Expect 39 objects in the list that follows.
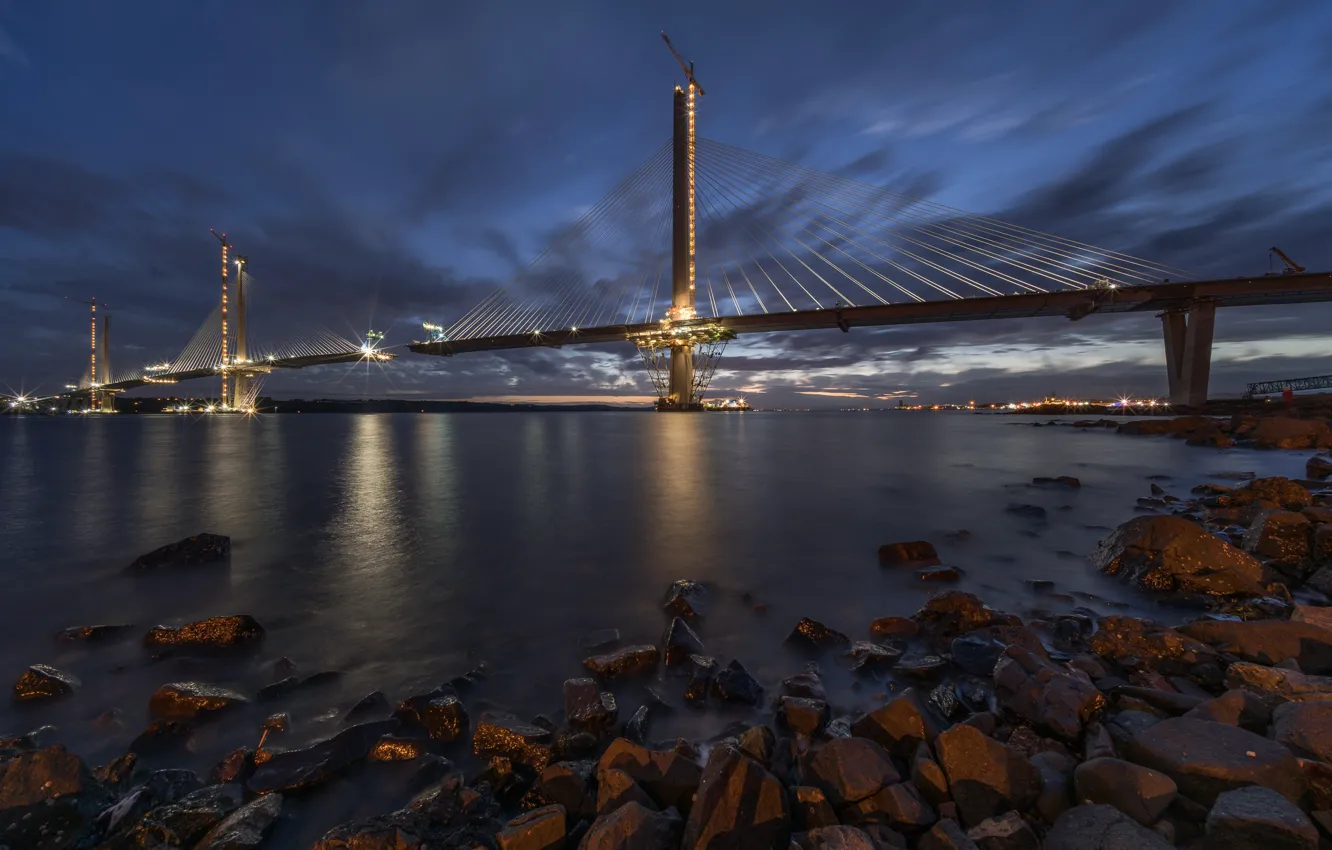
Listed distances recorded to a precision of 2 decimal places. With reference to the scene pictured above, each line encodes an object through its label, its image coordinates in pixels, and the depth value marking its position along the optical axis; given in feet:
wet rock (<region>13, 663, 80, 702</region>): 12.42
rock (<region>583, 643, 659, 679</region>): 13.34
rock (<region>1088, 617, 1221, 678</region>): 12.16
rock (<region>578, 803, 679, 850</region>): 7.16
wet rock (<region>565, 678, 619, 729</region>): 10.93
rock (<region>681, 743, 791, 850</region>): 7.25
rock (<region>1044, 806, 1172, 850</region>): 6.48
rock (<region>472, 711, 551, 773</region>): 9.98
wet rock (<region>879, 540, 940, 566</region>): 23.13
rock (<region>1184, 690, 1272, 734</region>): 8.95
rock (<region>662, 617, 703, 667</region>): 14.01
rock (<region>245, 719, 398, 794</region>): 9.38
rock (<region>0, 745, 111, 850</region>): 8.25
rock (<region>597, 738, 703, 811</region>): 8.48
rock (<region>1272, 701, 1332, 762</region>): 7.80
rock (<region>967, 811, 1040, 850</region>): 7.06
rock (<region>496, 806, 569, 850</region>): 7.56
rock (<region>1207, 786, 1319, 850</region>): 6.33
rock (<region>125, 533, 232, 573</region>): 22.88
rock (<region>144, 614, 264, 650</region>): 15.08
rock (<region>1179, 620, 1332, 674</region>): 11.68
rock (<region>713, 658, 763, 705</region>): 12.06
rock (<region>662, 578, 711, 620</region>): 17.79
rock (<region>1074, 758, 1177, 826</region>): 7.36
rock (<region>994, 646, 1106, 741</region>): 9.68
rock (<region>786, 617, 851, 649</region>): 15.12
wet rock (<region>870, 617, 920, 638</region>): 15.67
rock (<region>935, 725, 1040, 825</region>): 7.92
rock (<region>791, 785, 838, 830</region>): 7.93
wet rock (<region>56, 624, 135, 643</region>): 15.85
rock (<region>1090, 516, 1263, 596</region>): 17.04
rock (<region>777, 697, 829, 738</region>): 10.64
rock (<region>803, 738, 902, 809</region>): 8.20
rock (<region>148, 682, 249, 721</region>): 11.55
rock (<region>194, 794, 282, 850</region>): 7.98
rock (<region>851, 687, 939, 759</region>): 9.40
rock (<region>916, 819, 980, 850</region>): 6.95
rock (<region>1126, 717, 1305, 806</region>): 7.34
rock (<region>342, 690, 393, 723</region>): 11.84
